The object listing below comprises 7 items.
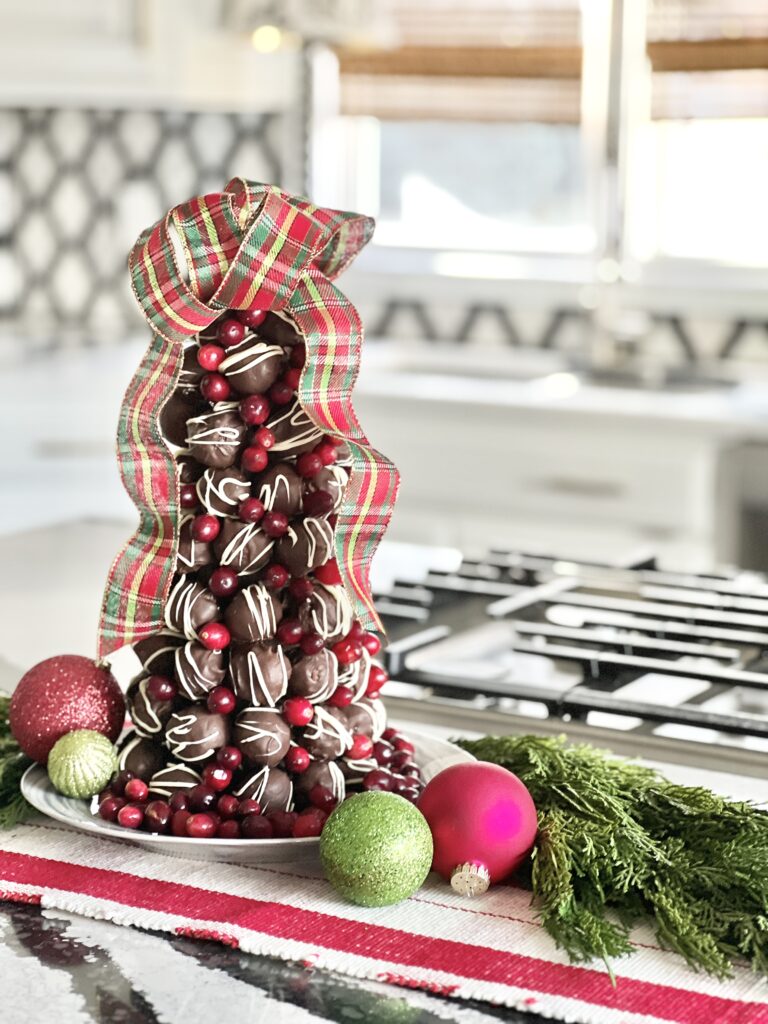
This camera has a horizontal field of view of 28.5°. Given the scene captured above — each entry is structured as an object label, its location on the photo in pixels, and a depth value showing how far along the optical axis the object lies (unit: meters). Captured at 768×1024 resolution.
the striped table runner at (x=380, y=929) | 0.65
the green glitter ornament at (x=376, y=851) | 0.73
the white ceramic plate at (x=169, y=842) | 0.78
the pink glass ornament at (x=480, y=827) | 0.77
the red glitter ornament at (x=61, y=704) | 0.87
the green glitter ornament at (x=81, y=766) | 0.84
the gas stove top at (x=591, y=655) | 1.04
